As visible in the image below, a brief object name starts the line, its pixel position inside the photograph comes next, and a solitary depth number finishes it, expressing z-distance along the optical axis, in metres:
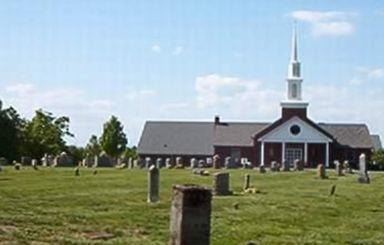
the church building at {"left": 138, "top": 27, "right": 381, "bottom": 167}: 101.19
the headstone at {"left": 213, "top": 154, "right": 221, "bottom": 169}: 71.19
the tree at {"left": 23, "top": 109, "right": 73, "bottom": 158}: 92.38
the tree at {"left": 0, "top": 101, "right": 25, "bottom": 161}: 83.06
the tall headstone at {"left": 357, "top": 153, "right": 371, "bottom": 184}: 44.38
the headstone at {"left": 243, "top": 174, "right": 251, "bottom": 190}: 33.30
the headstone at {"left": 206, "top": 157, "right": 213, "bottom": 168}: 84.00
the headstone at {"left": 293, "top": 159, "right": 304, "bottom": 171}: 70.67
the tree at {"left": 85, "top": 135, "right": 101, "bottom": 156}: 102.14
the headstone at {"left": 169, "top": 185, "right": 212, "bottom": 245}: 8.80
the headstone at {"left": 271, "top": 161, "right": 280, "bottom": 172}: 67.00
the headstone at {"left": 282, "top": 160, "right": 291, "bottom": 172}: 68.76
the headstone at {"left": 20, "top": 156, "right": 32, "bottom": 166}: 71.62
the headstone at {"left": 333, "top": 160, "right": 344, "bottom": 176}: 57.34
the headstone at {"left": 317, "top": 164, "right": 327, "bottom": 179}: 49.28
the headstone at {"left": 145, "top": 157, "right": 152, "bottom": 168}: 74.25
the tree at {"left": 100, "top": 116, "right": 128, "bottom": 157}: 106.69
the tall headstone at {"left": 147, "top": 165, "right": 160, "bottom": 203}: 24.64
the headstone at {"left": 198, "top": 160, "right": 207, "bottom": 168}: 73.62
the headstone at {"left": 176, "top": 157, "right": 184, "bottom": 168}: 72.44
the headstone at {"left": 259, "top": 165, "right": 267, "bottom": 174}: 59.50
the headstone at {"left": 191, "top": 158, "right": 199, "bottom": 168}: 73.94
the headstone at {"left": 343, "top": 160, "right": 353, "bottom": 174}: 66.05
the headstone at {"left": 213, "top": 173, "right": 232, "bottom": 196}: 28.23
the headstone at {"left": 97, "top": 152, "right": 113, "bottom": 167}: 72.88
